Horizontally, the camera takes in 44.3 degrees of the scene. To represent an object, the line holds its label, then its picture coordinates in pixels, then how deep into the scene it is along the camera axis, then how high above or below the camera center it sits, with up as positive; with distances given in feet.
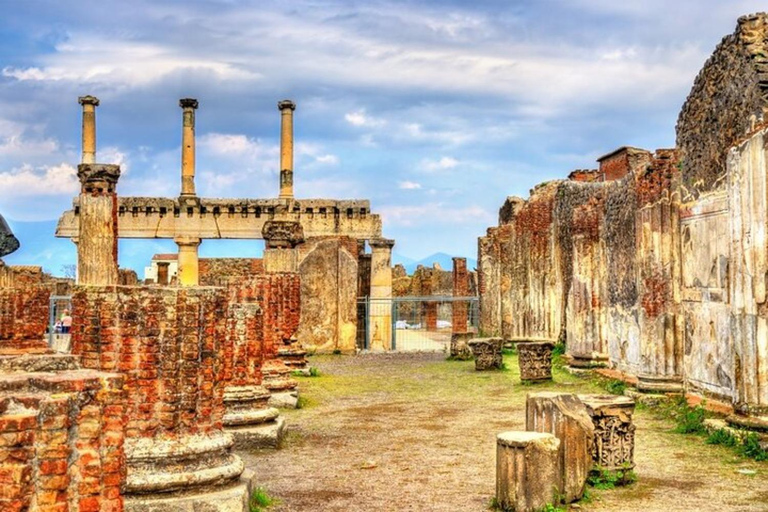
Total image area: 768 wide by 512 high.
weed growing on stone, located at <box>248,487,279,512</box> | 22.20 -4.32
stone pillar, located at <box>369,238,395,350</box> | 85.46 +4.65
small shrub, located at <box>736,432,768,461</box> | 27.32 -3.78
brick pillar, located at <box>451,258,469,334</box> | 94.68 +4.36
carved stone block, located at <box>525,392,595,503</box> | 22.88 -2.73
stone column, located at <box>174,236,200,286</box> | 102.53 +7.36
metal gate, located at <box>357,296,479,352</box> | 83.76 -0.76
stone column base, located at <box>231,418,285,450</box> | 30.48 -3.71
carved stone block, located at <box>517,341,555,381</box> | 48.88 -1.96
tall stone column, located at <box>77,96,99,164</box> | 106.32 +22.22
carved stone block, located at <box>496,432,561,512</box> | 21.59 -3.51
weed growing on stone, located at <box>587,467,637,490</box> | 24.35 -4.07
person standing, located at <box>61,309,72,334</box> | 70.13 -0.03
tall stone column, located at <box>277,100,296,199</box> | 106.42 +19.91
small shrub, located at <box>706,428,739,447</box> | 29.12 -3.68
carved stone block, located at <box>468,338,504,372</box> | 57.52 -1.94
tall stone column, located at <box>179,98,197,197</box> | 104.78 +19.65
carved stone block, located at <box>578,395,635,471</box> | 24.70 -2.96
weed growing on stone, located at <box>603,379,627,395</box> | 43.13 -3.06
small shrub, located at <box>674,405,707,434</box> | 32.27 -3.53
